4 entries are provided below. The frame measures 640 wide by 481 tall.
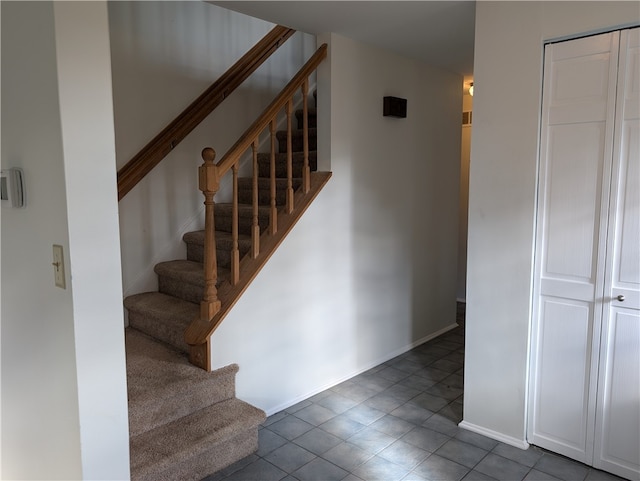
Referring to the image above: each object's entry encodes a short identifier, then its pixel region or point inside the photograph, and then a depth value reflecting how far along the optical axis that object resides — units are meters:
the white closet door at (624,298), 2.06
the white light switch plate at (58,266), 1.37
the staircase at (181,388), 2.14
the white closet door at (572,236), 2.14
